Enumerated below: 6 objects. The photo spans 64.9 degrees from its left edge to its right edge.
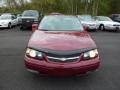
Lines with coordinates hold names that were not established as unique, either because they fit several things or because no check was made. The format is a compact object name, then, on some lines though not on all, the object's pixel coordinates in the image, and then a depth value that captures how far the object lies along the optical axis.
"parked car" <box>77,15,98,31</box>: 8.00
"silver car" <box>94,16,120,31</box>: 8.25
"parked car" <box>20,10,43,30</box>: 8.20
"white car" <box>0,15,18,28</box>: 8.55
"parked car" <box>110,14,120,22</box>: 9.97
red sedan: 2.04
